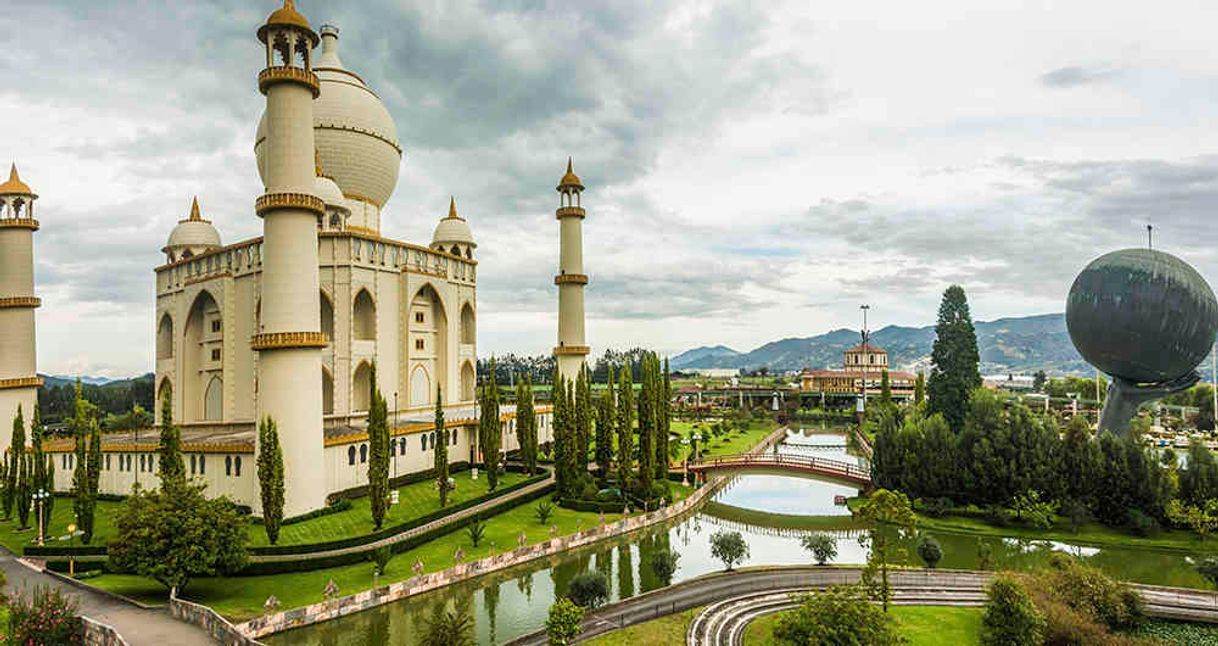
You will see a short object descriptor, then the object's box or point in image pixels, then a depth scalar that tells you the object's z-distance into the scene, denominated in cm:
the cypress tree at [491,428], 3609
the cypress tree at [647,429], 3653
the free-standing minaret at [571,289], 4678
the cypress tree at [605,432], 4059
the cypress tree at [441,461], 3180
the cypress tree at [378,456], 2773
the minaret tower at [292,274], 2842
